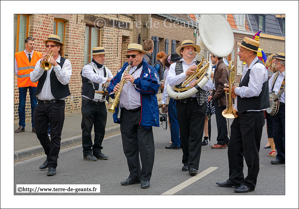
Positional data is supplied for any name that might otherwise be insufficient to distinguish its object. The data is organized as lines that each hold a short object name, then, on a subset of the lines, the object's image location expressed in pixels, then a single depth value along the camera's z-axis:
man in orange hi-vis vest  10.82
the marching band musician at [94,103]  8.29
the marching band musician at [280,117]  8.25
